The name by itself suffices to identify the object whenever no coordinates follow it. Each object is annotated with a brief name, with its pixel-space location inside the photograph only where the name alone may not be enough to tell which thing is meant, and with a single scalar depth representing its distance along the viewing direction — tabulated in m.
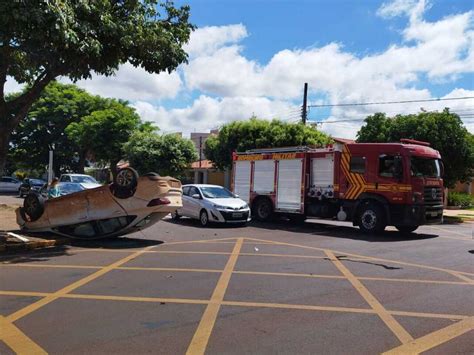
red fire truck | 15.02
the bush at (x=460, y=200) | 31.61
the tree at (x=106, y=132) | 37.03
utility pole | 33.54
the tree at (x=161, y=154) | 32.19
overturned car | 12.03
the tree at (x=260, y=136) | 29.02
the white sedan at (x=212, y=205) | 16.56
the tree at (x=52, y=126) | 43.28
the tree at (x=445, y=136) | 23.34
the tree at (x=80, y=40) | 8.81
